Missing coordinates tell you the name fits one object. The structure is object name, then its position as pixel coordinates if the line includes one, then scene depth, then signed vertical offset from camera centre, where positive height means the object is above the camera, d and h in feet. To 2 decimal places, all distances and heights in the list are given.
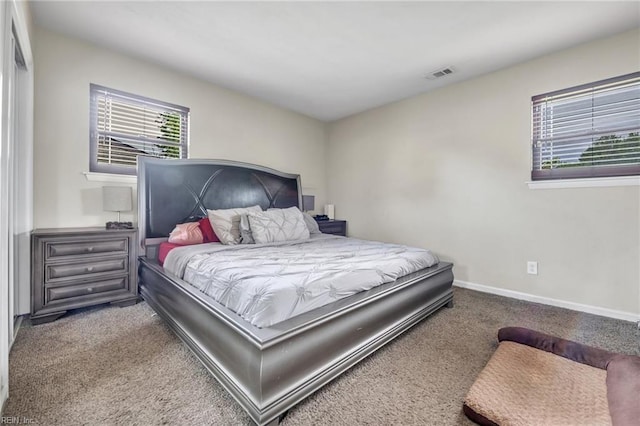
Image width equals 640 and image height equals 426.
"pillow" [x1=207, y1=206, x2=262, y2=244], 9.20 -0.48
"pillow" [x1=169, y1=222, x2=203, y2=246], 9.06 -0.83
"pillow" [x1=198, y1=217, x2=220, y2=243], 9.56 -0.80
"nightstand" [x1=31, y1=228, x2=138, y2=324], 7.25 -1.74
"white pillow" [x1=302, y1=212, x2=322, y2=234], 12.58 -0.64
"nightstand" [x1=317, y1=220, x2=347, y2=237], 14.21 -0.82
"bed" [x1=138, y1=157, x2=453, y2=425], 4.06 -2.16
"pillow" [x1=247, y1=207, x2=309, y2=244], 9.44 -0.54
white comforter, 4.67 -1.30
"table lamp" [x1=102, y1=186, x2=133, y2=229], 8.73 +0.30
